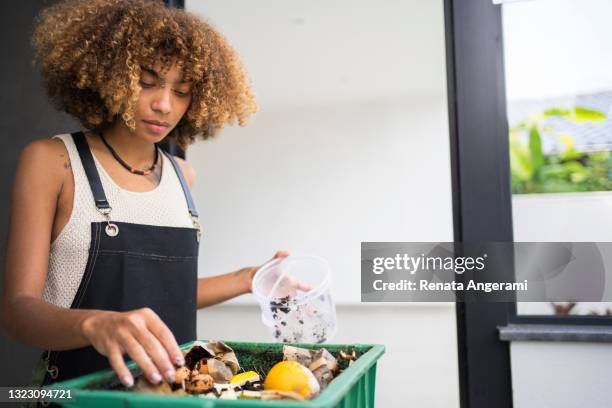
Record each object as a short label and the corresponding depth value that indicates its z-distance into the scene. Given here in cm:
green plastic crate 61
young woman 116
